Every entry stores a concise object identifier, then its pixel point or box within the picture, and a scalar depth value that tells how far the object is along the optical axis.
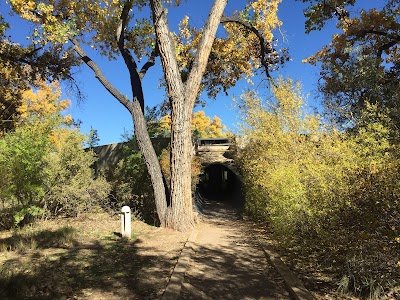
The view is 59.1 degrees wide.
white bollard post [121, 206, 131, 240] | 8.28
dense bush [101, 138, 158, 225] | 12.09
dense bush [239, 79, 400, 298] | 3.87
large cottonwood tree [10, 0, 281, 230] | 9.41
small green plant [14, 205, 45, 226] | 9.16
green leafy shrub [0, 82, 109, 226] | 9.30
